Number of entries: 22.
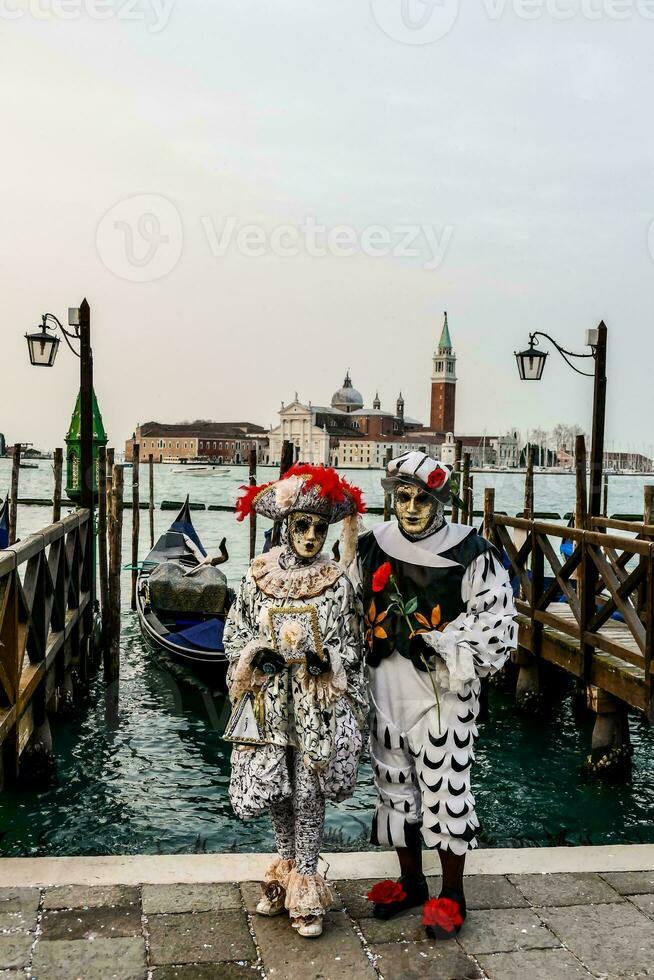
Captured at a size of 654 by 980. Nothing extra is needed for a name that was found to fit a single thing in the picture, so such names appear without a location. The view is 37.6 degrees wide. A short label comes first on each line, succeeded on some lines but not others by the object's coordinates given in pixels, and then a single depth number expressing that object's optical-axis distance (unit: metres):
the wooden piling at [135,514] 13.42
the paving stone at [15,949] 2.54
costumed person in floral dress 2.77
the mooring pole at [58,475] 13.75
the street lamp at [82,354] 8.94
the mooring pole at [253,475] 11.66
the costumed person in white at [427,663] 2.84
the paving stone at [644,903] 2.96
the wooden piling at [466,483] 12.06
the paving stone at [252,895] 2.94
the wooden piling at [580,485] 9.04
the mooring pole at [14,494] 12.55
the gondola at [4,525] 9.97
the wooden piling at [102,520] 9.66
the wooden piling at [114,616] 8.23
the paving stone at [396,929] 2.76
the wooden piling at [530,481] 14.05
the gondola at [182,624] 8.55
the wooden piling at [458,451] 14.01
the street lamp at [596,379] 9.12
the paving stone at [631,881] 3.11
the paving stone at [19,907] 2.75
